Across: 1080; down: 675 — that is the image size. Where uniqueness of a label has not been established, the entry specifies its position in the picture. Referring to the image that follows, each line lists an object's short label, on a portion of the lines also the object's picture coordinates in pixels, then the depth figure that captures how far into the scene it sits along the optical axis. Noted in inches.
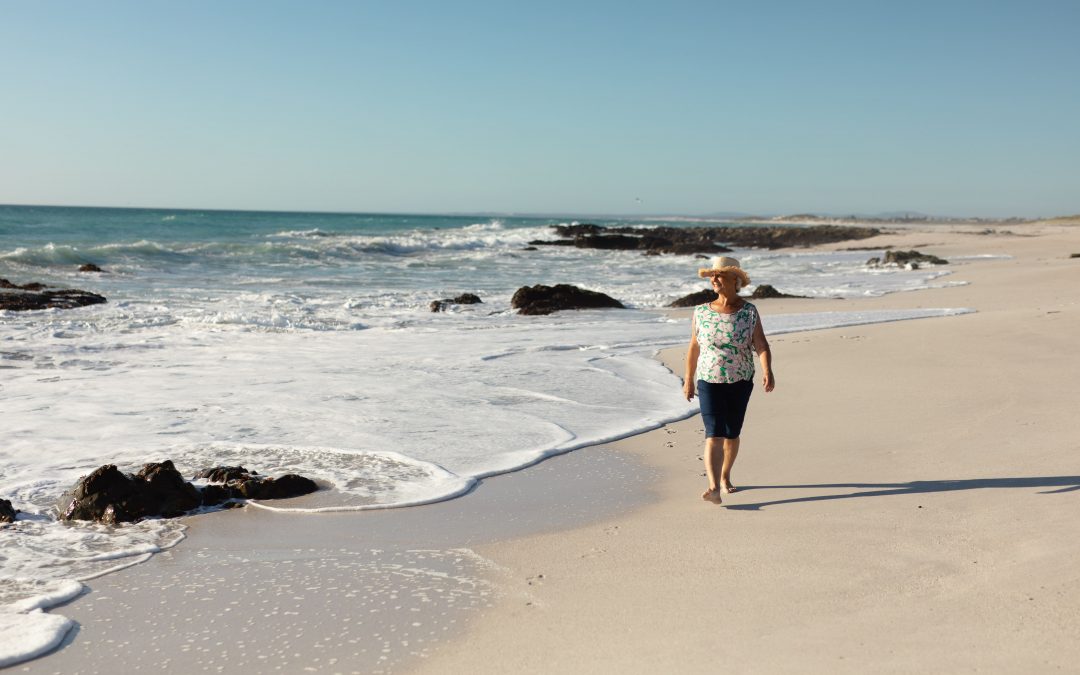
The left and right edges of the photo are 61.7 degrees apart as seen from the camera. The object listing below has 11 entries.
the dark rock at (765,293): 723.4
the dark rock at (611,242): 2141.4
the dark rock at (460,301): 674.8
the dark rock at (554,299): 659.4
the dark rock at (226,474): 220.1
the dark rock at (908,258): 1177.4
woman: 200.2
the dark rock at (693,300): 703.7
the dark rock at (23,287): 733.9
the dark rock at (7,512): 192.9
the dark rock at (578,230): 2666.8
